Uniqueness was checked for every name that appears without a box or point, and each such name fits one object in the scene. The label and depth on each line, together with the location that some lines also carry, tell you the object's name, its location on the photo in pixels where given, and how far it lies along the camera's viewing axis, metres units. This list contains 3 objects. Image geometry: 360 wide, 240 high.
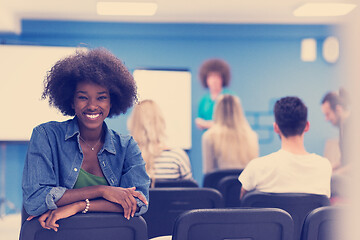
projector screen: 5.18
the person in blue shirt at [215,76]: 6.01
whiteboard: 5.89
